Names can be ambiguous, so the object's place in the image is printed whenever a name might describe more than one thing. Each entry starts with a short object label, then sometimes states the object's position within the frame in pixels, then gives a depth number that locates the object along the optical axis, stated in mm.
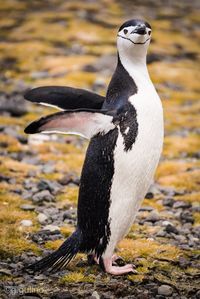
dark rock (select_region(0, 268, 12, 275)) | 10852
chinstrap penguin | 10805
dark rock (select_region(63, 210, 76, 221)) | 15055
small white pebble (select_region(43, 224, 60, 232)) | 13789
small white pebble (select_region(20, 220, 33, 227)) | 13914
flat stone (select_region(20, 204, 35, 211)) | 15131
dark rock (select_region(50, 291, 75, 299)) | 9883
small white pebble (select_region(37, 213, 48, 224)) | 14408
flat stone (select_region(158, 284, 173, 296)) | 10406
